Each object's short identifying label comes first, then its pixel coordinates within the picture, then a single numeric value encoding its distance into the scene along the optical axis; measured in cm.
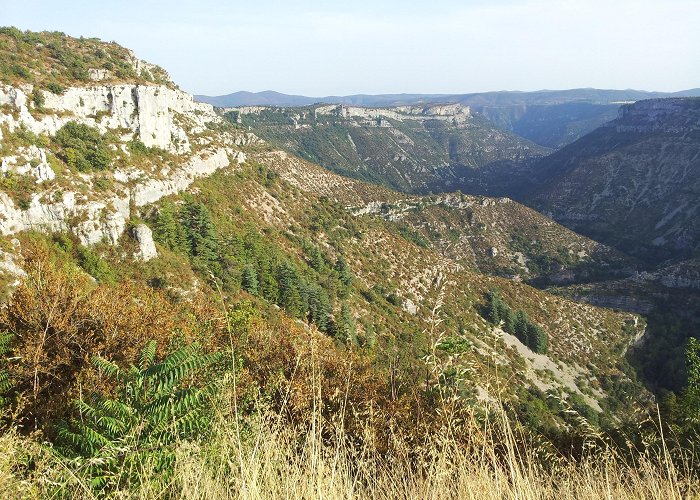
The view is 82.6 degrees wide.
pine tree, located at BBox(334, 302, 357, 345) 3228
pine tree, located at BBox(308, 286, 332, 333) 3572
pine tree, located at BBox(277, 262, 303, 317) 3622
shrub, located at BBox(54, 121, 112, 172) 3050
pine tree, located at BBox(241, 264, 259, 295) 3506
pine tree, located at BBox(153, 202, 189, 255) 3319
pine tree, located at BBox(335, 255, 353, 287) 4809
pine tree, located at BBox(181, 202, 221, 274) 3450
